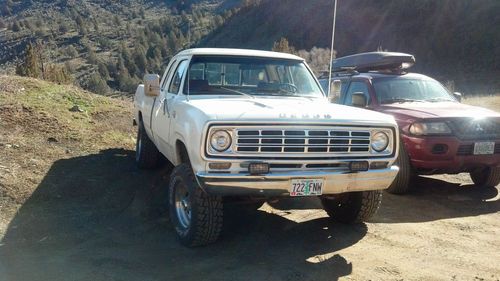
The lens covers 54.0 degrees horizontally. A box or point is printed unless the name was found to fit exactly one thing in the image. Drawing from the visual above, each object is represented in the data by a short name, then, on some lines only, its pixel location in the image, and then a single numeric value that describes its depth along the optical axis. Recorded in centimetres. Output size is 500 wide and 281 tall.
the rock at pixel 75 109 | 982
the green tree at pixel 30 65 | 1933
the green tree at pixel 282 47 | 3052
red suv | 620
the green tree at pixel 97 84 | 5410
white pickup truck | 407
